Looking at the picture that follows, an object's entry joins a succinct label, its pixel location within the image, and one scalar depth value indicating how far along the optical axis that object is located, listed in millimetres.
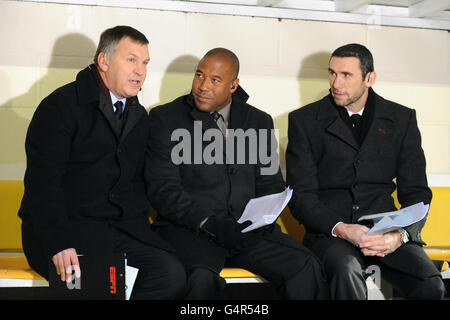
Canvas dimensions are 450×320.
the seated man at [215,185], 3160
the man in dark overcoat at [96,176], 2834
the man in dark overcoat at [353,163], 3334
